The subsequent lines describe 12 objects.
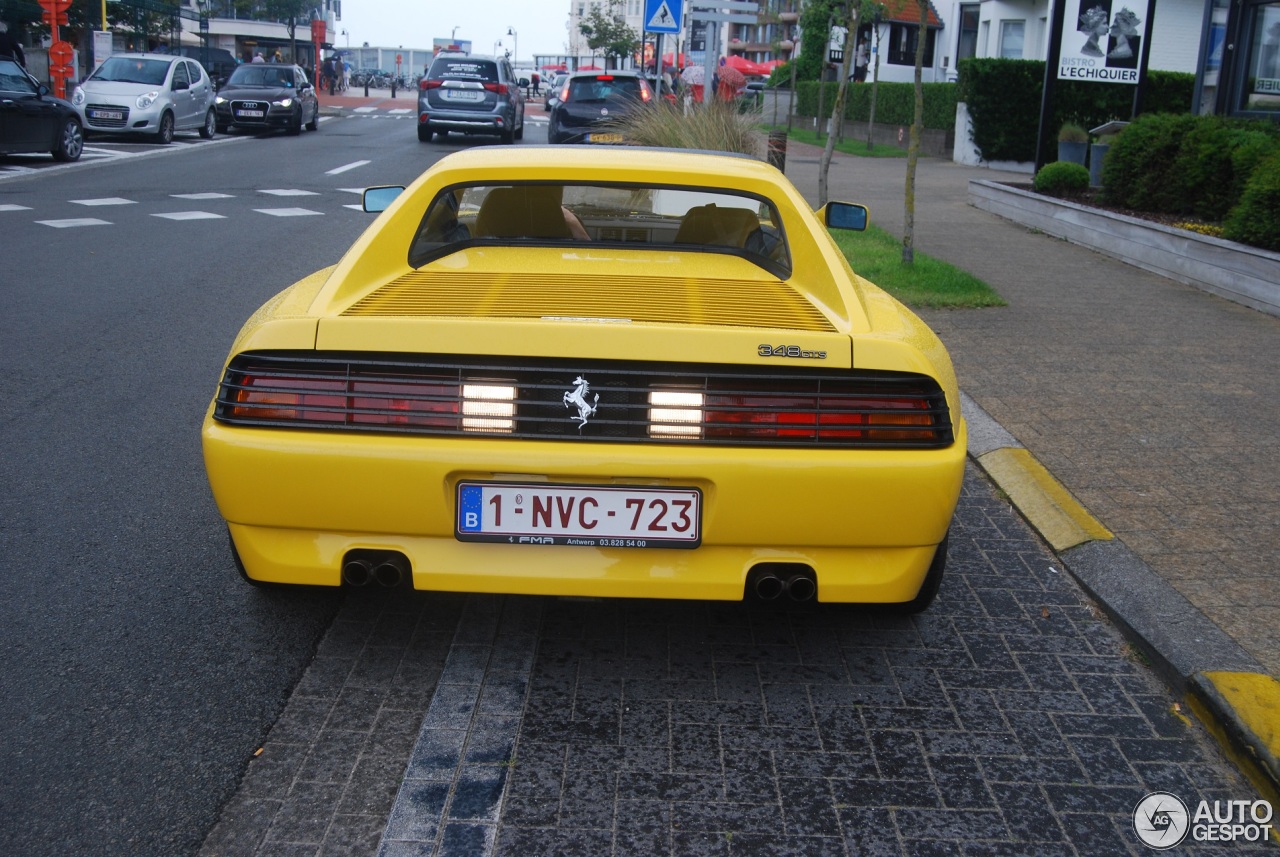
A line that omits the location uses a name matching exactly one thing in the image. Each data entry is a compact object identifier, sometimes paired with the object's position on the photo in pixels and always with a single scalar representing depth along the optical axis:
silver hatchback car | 24.59
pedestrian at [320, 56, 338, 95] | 68.25
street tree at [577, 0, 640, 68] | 75.69
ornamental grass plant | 15.20
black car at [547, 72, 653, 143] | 21.48
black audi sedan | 29.61
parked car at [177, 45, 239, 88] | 47.62
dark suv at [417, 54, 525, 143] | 27.05
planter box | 9.83
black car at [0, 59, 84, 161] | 18.47
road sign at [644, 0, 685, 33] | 21.19
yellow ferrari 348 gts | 3.29
